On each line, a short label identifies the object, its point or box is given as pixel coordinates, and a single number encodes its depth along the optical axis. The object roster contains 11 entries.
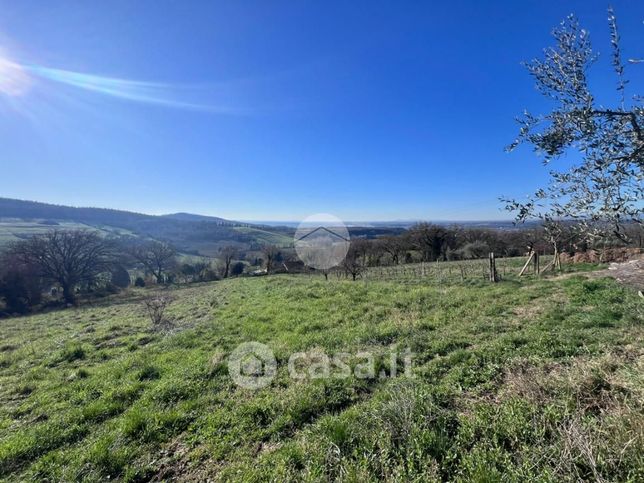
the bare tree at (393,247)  52.33
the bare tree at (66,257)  36.84
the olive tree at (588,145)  3.02
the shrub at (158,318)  12.47
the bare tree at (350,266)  28.57
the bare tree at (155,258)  55.66
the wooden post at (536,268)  17.69
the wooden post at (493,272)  15.98
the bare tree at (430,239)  50.41
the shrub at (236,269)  56.85
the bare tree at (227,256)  55.78
